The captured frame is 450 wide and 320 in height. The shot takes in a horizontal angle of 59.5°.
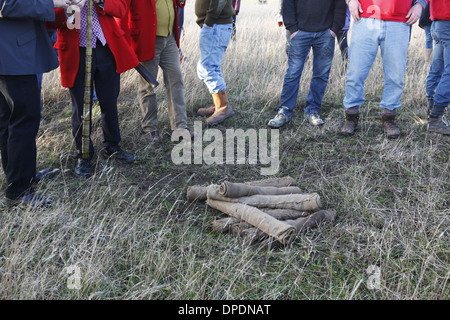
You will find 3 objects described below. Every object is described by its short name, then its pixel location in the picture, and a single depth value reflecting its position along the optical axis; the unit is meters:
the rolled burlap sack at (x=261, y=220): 2.79
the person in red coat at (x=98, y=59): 3.43
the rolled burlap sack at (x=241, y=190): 3.11
